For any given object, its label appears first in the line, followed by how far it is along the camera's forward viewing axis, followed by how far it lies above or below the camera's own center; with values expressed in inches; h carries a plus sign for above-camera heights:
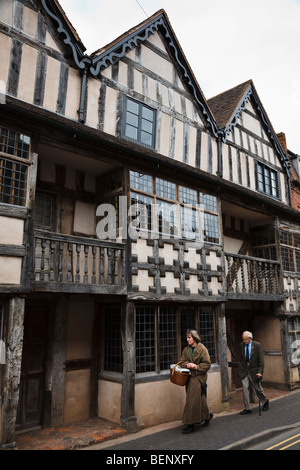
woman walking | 294.2 -56.2
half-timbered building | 272.7 +84.3
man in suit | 352.8 -47.6
